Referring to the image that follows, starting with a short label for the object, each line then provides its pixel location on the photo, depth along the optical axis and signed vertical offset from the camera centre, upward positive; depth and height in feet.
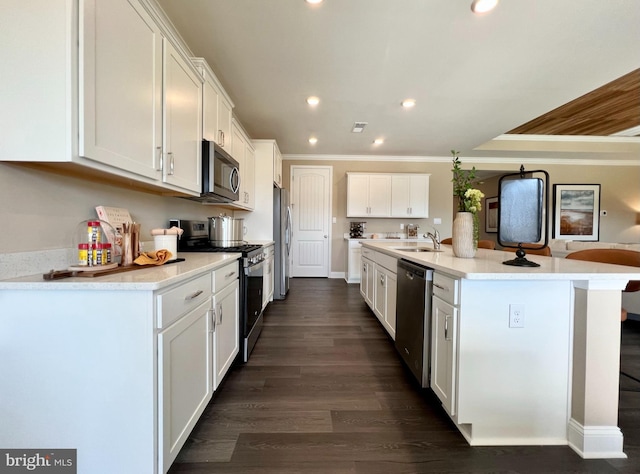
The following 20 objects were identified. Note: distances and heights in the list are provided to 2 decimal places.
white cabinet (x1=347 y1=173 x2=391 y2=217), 17.95 +2.50
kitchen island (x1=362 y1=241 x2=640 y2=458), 4.38 -2.16
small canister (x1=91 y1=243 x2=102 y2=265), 4.07 -0.38
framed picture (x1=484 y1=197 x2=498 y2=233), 23.84 +1.73
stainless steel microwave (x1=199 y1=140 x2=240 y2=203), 6.88 +1.56
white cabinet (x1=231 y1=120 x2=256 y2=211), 9.82 +2.78
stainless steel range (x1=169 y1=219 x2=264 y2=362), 7.03 -1.17
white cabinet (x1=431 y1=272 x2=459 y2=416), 4.55 -1.94
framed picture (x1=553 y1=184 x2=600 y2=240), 18.65 +1.64
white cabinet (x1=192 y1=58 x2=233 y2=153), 6.87 +3.46
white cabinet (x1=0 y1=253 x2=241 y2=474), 3.12 -1.68
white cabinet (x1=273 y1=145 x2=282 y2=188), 13.35 +3.39
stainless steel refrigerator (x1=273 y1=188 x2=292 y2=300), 13.25 -0.61
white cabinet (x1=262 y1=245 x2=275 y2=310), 10.14 -1.86
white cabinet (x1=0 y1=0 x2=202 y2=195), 3.17 +1.88
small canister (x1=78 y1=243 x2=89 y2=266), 4.01 -0.38
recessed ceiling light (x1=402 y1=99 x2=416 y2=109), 10.23 +5.04
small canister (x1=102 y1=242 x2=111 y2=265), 4.19 -0.38
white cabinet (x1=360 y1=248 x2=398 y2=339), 7.89 -1.87
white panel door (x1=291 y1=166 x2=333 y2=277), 18.69 +0.80
